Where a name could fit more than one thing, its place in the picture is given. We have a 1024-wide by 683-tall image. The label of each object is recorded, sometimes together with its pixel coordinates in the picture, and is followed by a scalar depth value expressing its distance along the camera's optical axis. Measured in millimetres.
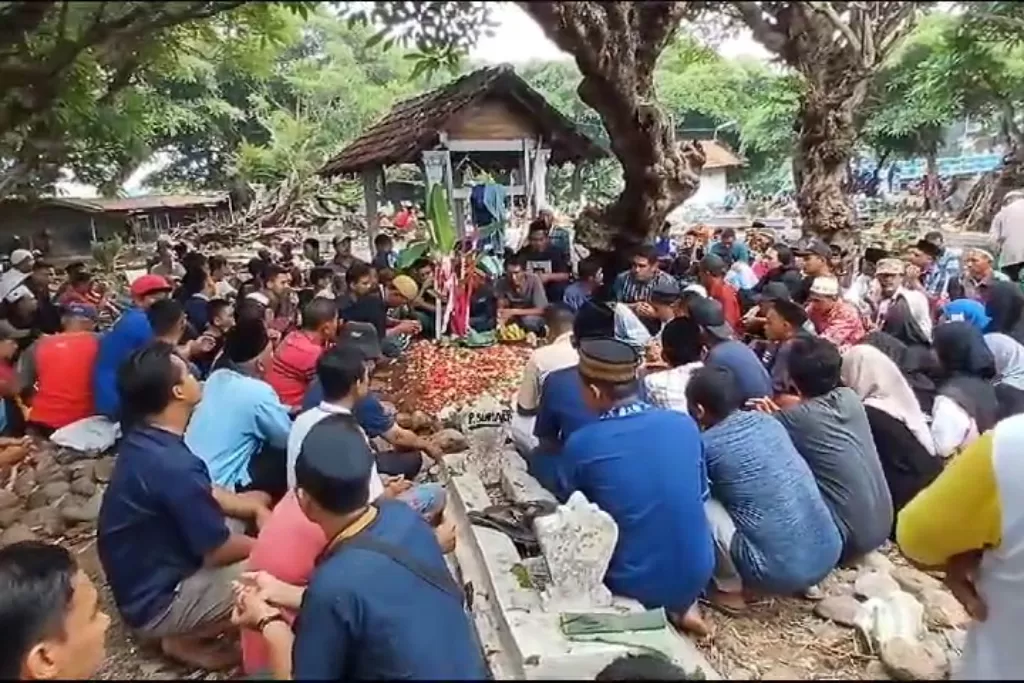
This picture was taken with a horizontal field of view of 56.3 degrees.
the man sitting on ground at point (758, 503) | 3924
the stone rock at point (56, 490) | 6023
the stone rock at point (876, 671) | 3523
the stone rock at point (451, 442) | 6262
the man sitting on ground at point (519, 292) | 9500
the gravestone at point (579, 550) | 3248
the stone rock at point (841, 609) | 4041
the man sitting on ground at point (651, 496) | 3562
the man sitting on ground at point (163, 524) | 3535
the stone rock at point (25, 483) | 6151
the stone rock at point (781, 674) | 3438
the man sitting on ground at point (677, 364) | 5008
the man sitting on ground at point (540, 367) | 5238
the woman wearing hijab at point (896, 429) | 4828
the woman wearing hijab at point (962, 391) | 4883
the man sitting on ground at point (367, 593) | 2227
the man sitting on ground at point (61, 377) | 6488
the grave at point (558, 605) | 2977
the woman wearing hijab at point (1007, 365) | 5266
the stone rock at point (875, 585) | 4215
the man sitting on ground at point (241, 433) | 4574
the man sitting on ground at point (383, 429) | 4957
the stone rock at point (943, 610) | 4125
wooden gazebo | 10289
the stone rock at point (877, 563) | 4629
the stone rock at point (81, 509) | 5699
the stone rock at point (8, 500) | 5977
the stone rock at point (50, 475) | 6195
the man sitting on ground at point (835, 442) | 4305
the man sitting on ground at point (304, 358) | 5824
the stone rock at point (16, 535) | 5234
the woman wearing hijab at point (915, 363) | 5859
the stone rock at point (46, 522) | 5641
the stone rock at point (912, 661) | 3398
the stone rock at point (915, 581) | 4492
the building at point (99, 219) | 24156
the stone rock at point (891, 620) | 3746
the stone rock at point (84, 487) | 6078
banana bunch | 8727
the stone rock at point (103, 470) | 6211
